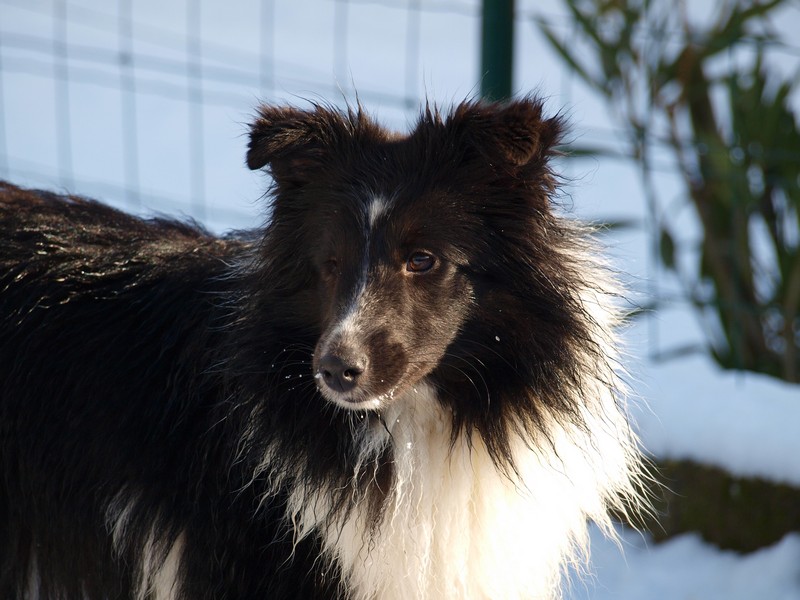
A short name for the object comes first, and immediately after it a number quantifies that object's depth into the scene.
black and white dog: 5.76
